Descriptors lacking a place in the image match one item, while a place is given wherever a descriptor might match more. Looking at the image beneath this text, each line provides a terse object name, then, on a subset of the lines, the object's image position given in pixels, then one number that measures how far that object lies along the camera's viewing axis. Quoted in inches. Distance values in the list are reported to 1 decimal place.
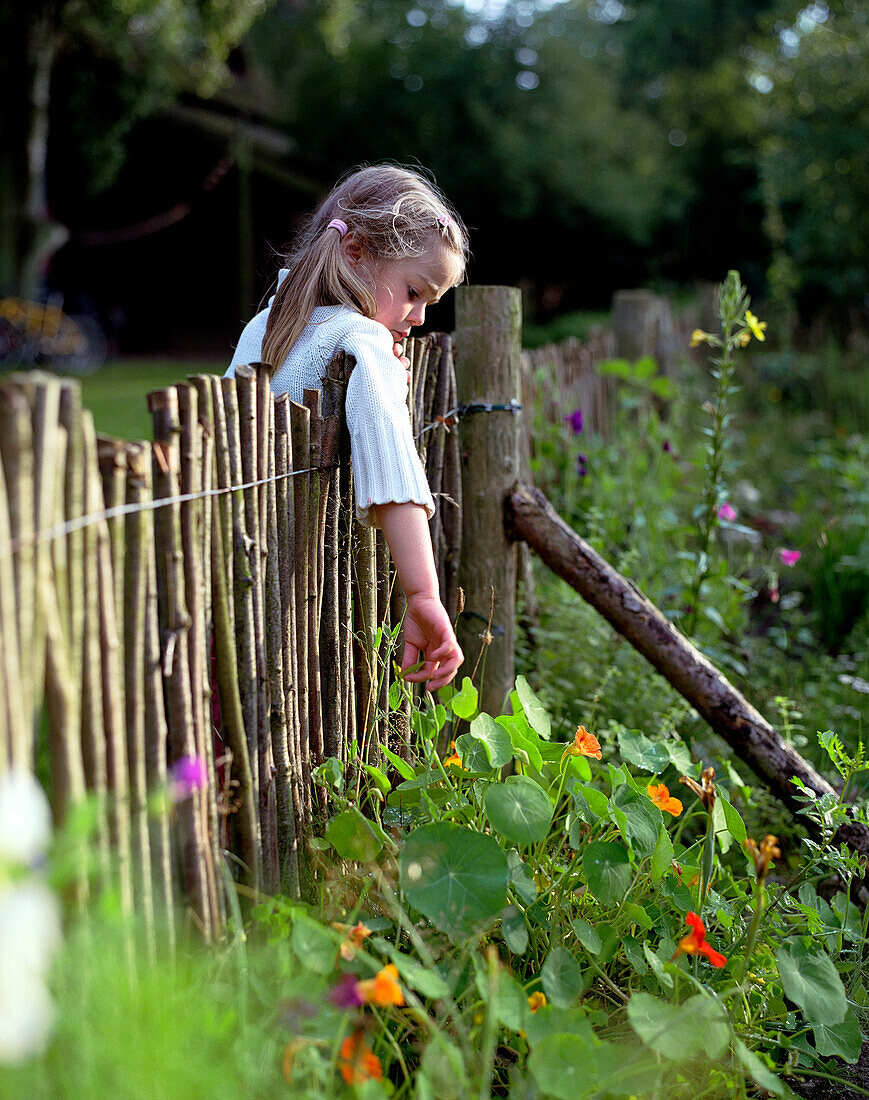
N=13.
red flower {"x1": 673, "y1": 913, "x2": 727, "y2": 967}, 54.6
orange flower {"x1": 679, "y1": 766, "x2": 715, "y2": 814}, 57.8
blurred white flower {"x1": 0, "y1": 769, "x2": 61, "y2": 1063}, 29.0
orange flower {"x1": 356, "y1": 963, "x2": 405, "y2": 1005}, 43.3
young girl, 64.0
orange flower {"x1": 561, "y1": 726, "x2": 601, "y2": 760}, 67.0
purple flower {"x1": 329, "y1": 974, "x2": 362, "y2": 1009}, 42.0
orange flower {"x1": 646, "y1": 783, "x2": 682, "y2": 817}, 69.1
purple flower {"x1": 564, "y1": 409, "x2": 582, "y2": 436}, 139.5
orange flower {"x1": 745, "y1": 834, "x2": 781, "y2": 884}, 49.6
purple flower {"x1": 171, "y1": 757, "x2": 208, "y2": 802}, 48.8
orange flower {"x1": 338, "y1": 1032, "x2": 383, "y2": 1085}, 41.1
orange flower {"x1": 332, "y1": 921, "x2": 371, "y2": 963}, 49.4
